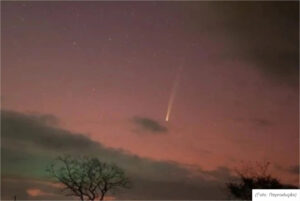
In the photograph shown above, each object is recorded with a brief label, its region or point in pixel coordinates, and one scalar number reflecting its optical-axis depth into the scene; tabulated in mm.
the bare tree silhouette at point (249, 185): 50125
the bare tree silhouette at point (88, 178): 45781
